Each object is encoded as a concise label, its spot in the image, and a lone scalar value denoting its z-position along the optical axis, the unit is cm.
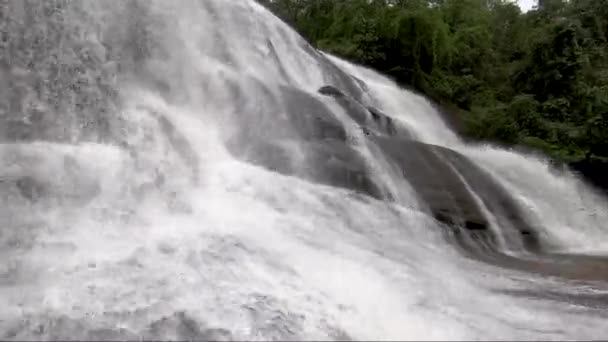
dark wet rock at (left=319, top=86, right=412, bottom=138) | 1367
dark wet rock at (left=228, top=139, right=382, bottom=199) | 1036
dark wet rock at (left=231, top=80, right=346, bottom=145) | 1144
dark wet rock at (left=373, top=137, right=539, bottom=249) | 1102
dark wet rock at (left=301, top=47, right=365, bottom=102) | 1650
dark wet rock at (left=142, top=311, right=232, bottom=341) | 518
